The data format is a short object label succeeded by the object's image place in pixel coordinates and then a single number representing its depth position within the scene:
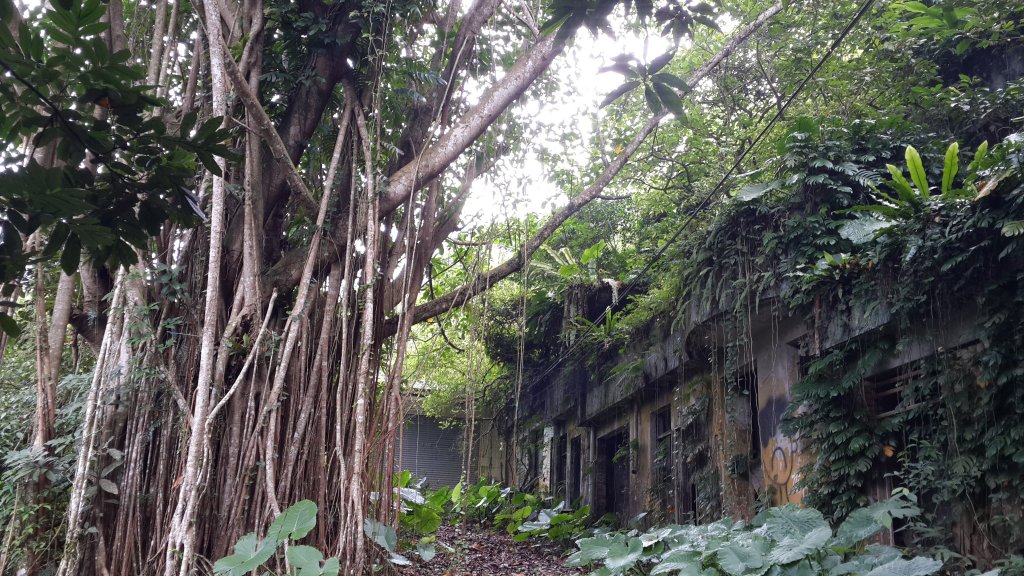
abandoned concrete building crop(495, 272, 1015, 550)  5.05
